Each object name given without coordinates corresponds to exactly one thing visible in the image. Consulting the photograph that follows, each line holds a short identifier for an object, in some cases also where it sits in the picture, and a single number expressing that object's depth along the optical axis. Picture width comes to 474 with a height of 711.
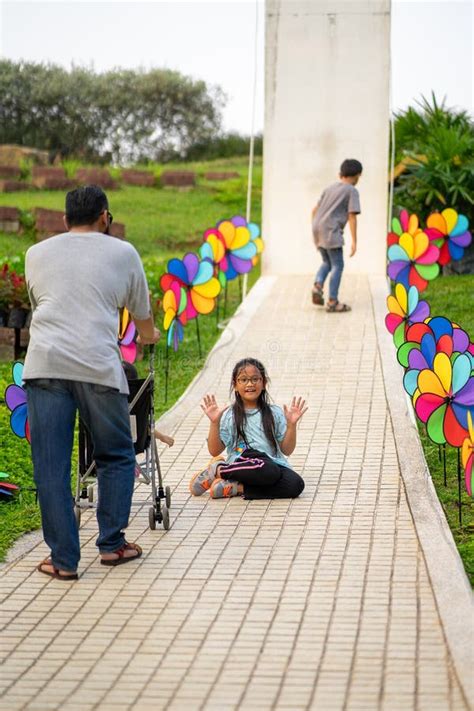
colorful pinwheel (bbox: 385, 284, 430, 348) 9.67
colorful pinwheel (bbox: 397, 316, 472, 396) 7.75
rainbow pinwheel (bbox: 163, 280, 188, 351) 10.93
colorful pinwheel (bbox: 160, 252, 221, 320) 11.67
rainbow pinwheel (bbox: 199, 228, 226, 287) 13.26
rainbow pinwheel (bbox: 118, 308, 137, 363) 8.84
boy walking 13.66
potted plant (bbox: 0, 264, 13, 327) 12.16
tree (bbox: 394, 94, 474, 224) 16.56
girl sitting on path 7.63
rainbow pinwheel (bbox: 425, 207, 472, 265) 14.89
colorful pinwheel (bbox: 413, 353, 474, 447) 7.21
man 6.11
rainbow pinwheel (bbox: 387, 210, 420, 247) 14.50
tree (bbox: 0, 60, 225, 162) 33.78
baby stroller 6.89
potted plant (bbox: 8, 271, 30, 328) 12.14
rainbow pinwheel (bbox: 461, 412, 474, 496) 6.34
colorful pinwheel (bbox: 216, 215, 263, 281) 13.84
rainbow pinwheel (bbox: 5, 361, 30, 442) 7.56
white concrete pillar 17.17
